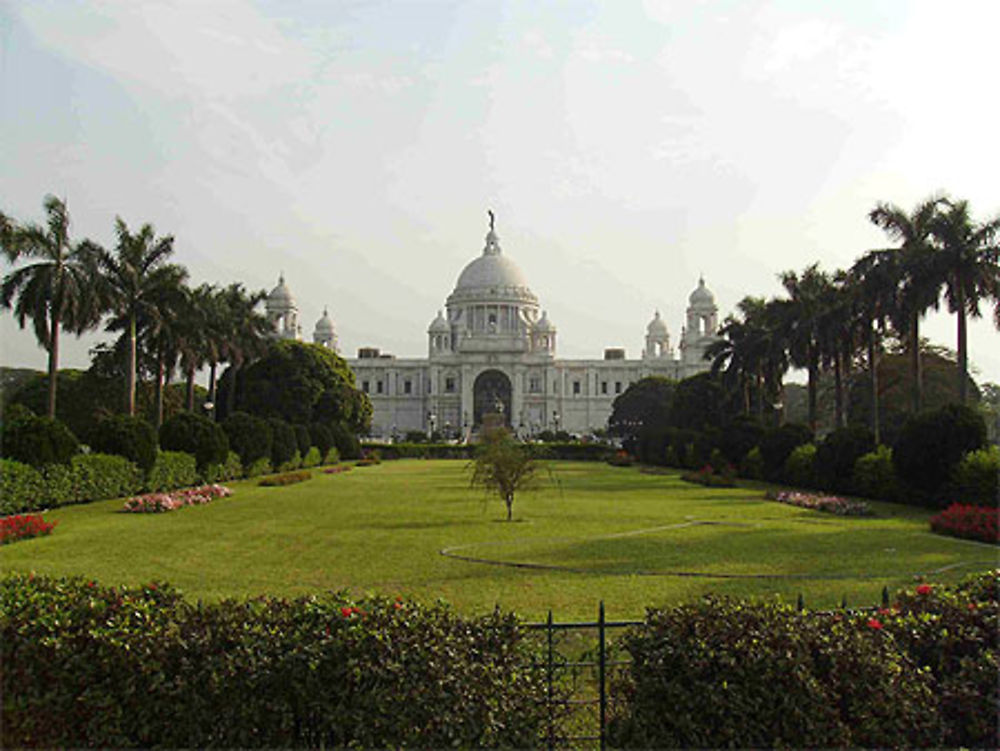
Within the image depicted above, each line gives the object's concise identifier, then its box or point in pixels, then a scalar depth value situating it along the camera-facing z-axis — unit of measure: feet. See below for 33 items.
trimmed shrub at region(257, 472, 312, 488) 109.09
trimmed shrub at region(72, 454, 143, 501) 78.23
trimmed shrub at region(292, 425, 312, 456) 152.66
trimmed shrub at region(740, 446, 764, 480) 123.65
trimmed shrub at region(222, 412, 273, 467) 118.93
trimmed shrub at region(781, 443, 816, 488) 104.75
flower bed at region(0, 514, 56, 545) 54.03
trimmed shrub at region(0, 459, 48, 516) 66.80
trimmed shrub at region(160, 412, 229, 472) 101.81
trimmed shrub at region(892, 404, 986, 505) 78.84
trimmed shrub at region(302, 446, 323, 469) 154.51
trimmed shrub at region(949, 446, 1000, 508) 72.59
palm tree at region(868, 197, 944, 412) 99.76
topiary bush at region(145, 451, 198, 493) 90.58
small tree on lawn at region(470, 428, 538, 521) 69.15
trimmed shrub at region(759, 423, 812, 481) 115.44
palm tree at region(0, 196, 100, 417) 98.84
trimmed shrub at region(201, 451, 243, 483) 104.63
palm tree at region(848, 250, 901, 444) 105.60
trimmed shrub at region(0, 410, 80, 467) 71.31
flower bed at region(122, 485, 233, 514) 73.20
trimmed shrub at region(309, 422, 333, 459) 171.98
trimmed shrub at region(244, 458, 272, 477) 121.62
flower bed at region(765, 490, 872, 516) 75.31
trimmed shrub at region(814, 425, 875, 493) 95.45
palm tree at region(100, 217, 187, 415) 111.34
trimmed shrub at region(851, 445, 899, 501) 87.45
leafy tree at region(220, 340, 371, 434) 199.11
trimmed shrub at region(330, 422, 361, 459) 193.47
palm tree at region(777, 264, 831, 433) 132.87
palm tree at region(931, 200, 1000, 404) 96.84
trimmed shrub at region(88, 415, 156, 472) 86.89
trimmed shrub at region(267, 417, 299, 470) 134.92
